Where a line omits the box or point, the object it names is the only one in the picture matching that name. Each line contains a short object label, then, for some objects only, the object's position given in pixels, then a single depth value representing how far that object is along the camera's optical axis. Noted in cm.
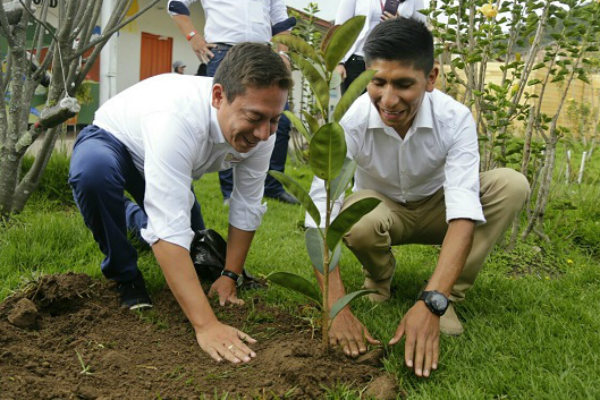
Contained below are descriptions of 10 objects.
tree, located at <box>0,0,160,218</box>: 338
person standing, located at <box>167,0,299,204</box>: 438
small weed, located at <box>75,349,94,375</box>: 204
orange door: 1216
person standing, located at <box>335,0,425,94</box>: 464
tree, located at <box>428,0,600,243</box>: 346
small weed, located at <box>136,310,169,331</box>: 253
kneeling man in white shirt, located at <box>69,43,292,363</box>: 232
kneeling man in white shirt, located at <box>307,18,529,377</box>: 232
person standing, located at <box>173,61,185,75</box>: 1196
